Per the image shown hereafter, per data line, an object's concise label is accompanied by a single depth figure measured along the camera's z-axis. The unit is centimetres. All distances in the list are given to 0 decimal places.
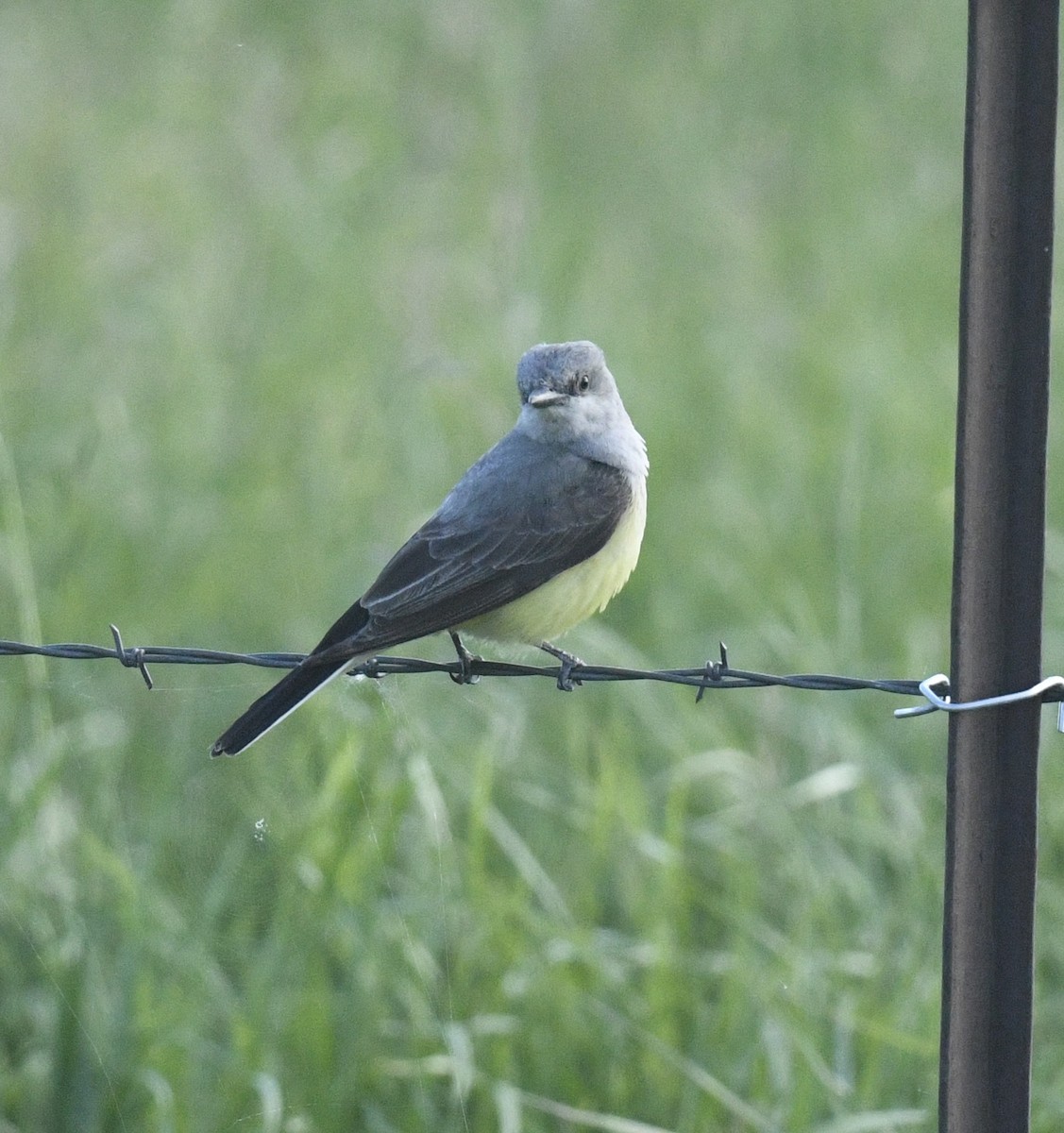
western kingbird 688
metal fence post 478
